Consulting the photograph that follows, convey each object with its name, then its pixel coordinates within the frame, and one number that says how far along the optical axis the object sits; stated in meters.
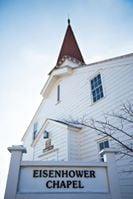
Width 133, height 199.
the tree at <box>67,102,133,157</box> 6.21
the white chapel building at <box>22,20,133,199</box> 7.06
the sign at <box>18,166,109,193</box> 3.21
